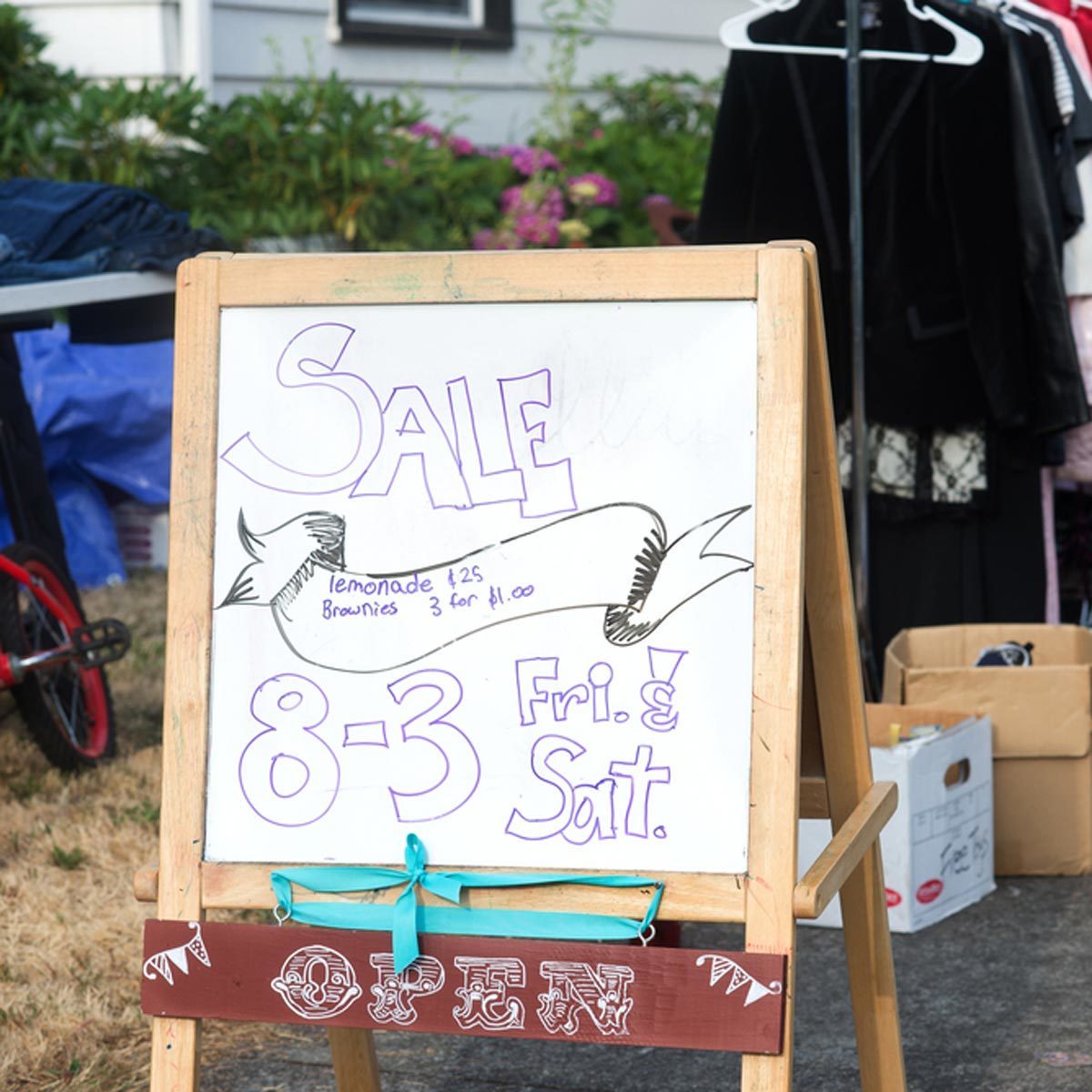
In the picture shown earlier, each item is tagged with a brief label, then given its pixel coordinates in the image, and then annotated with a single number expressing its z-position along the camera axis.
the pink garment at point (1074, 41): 4.66
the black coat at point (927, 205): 4.51
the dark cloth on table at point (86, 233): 4.68
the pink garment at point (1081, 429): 4.64
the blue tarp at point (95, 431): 7.23
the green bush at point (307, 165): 6.78
